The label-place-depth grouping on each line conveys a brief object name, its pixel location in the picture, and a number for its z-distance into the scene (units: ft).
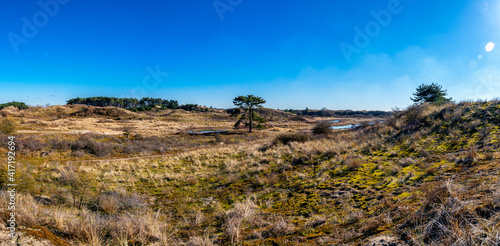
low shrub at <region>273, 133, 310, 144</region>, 59.62
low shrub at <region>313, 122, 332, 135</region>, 75.53
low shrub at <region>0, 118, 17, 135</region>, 82.28
